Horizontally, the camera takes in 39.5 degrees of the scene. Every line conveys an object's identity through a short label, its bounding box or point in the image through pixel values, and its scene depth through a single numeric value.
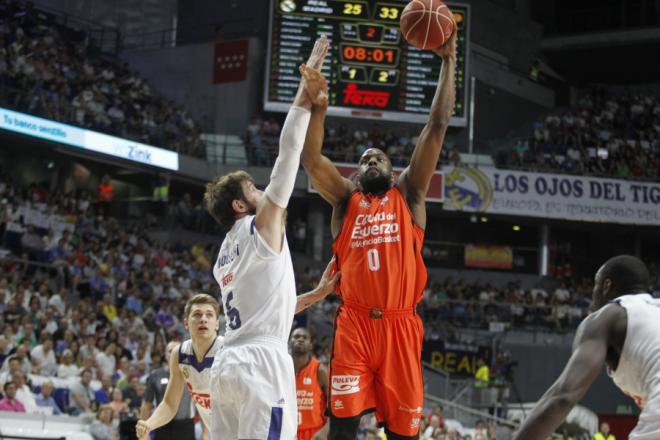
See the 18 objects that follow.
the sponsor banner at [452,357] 23.86
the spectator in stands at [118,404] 12.88
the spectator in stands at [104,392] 13.79
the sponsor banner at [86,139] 21.70
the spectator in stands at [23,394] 12.55
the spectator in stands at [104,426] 11.76
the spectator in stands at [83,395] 13.54
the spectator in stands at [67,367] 14.17
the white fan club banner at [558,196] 27.22
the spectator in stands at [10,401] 12.24
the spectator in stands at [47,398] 12.99
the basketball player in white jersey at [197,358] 6.93
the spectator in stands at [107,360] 14.97
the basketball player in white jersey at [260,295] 4.61
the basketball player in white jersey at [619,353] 3.49
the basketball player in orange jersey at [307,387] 8.43
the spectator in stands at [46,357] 14.18
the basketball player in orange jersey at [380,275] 5.86
